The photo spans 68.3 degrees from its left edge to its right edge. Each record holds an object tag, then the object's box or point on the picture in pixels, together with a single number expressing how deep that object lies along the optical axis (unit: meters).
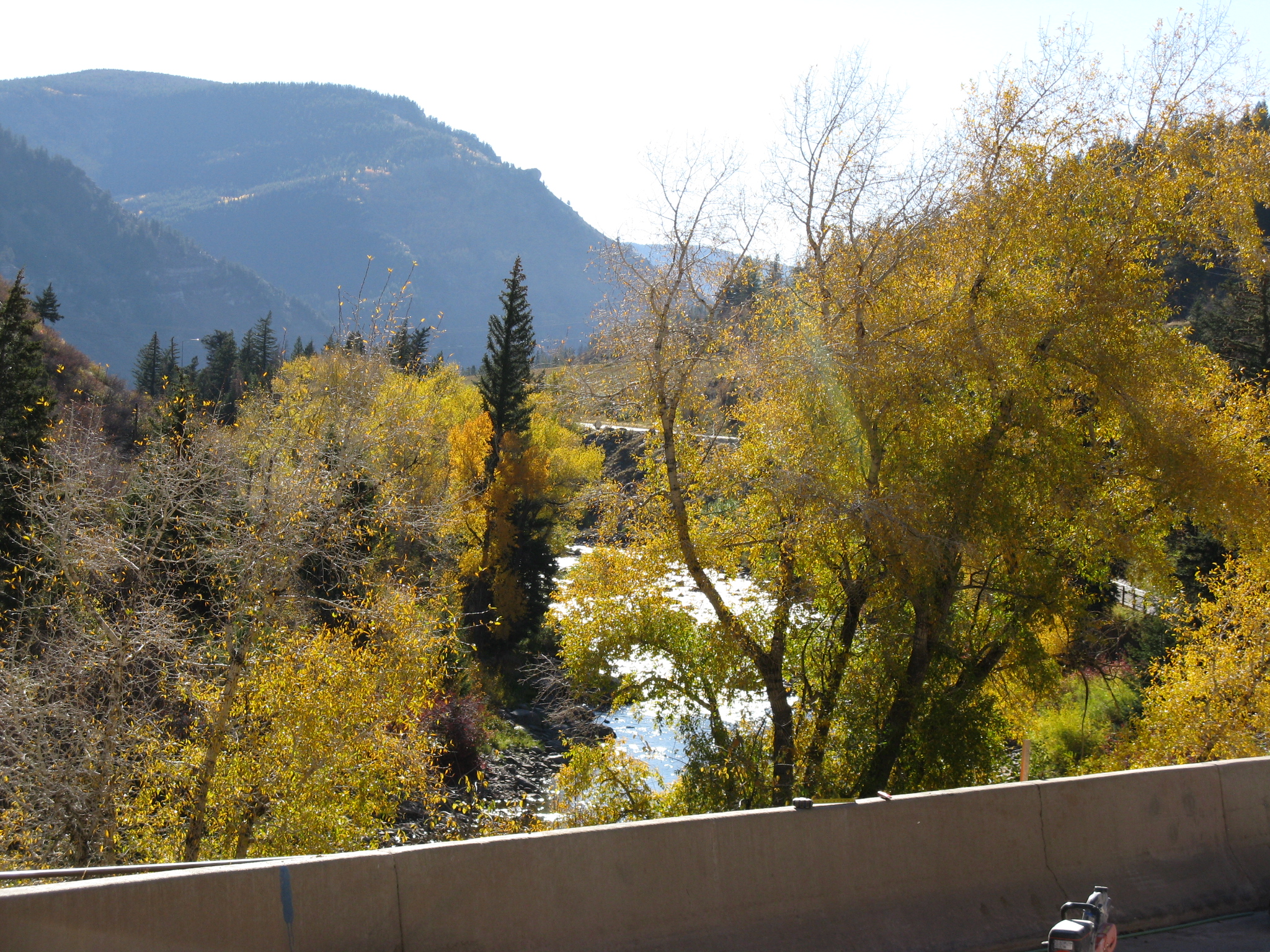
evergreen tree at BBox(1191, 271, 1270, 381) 34.19
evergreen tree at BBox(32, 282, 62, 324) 68.44
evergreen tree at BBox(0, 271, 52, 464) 27.11
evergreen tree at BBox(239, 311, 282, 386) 95.62
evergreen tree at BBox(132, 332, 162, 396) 90.00
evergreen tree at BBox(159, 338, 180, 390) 73.88
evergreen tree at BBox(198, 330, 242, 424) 81.62
